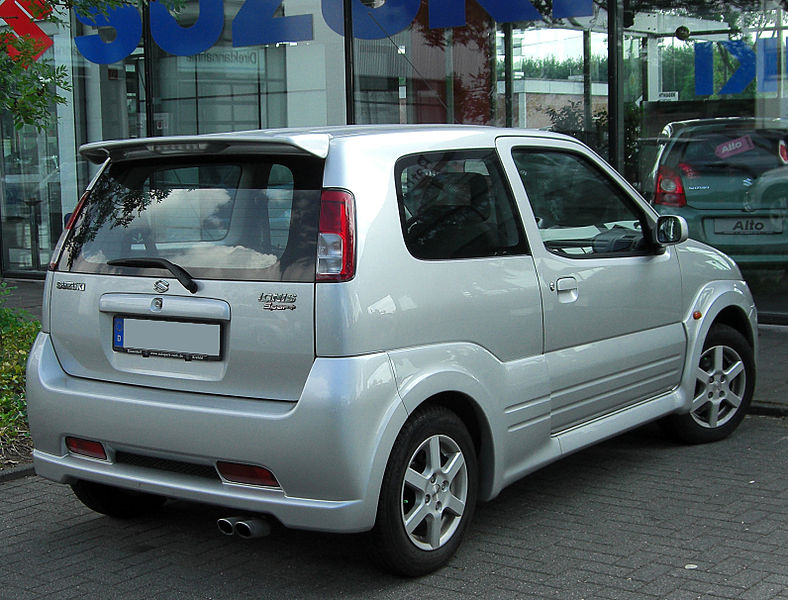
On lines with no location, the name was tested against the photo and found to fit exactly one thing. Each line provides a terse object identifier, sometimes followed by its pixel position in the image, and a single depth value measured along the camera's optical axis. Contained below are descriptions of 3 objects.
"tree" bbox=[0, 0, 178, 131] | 7.82
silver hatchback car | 3.86
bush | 6.24
